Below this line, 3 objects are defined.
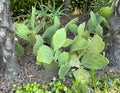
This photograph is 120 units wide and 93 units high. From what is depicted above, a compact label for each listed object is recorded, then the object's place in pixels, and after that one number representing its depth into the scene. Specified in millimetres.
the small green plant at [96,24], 1343
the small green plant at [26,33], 1255
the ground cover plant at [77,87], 1194
